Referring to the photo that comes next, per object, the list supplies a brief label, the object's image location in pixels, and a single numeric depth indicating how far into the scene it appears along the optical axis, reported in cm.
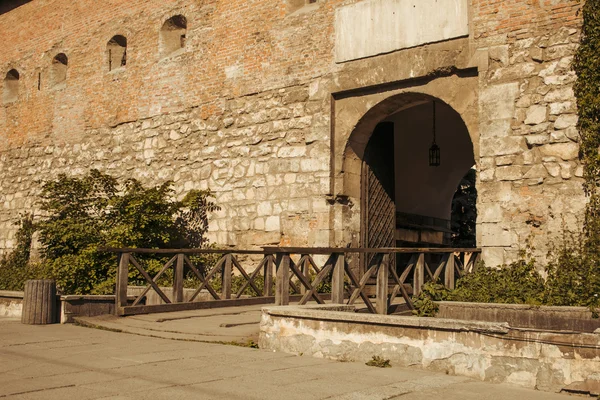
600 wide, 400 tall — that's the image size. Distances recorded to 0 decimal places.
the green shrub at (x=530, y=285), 781
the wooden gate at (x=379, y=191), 1175
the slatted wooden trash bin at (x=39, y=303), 865
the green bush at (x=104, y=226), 1219
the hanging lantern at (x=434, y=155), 1371
